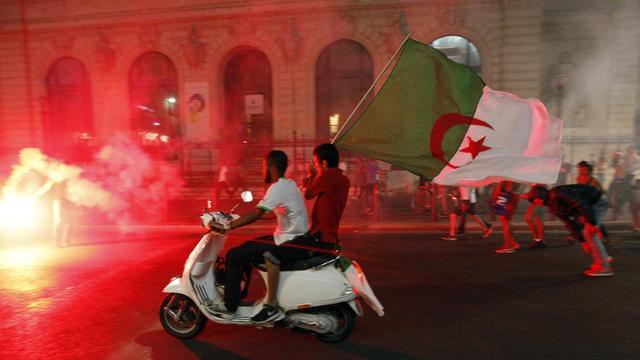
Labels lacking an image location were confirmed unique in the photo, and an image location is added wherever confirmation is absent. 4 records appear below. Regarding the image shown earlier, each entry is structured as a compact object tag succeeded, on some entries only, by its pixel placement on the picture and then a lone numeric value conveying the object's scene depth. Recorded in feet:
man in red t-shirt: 13.84
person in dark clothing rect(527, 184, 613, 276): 20.25
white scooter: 13.00
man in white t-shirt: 13.01
